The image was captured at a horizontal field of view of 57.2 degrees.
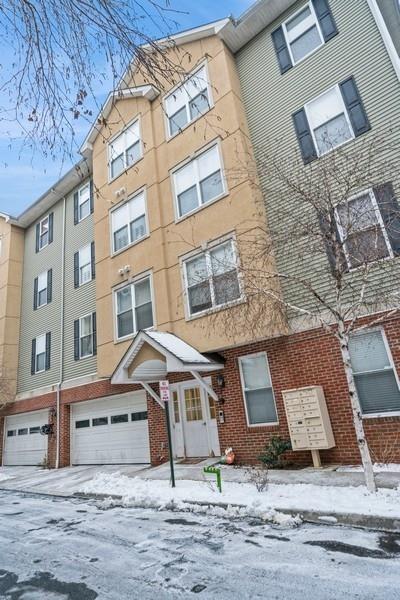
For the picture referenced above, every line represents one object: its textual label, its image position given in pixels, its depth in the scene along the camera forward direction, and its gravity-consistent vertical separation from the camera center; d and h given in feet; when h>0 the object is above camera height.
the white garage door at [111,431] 40.63 +0.36
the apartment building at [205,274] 29.12 +15.43
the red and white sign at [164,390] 26.35 +2.55
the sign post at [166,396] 26.19 +2.10
